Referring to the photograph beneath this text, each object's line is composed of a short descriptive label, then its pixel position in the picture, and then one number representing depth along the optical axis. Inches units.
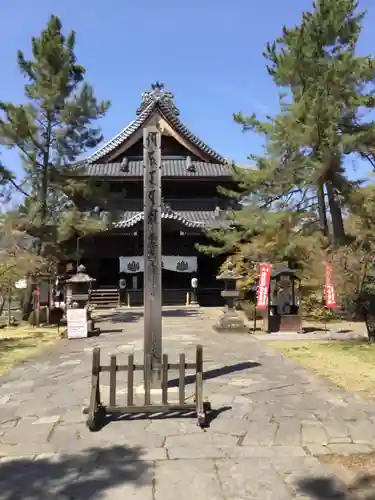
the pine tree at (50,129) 726.3
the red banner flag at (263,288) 627.8
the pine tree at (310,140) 725.9
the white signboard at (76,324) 599.5
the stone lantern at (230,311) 634.8
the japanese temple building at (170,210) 1085.8
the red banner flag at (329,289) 575.8
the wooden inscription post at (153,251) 304.0
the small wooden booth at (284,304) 653.3
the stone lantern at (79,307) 600.7
